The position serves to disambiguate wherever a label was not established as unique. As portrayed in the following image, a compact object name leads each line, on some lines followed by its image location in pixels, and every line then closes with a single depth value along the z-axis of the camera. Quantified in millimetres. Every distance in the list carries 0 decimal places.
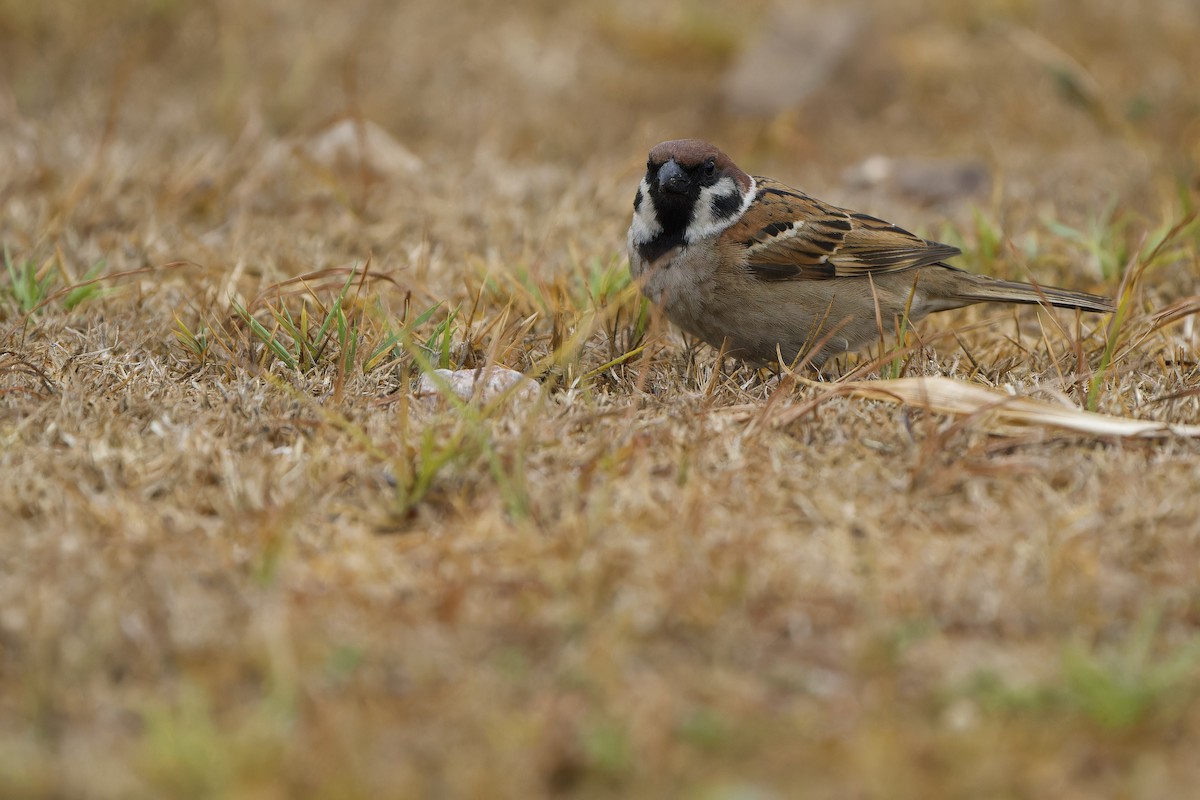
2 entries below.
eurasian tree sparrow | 8430
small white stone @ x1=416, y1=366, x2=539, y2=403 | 6957
